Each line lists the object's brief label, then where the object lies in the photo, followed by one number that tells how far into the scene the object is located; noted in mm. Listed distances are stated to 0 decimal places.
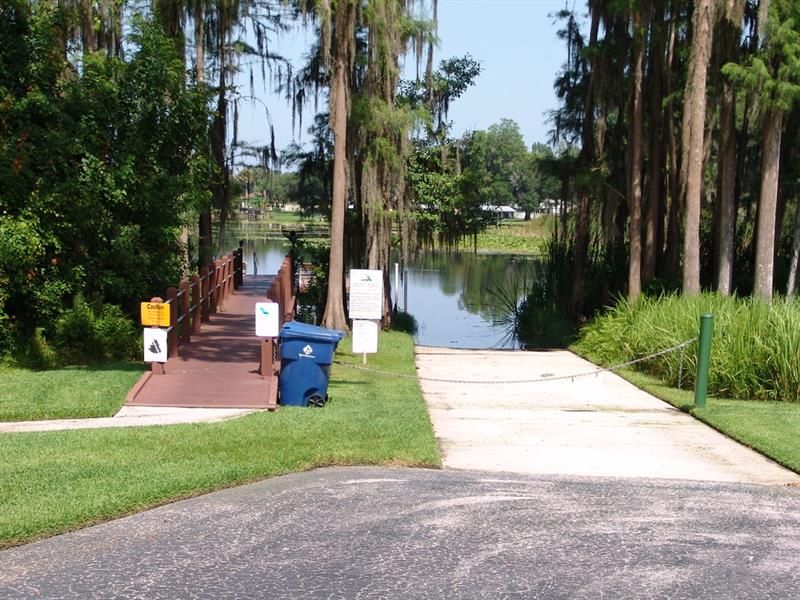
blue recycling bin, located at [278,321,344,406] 11039
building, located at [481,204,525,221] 121819
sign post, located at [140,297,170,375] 12047
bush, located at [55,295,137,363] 15609
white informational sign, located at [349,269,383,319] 16500
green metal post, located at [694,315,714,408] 12250
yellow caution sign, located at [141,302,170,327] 12016
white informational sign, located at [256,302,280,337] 11870
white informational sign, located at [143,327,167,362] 12227
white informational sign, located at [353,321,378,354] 15242
